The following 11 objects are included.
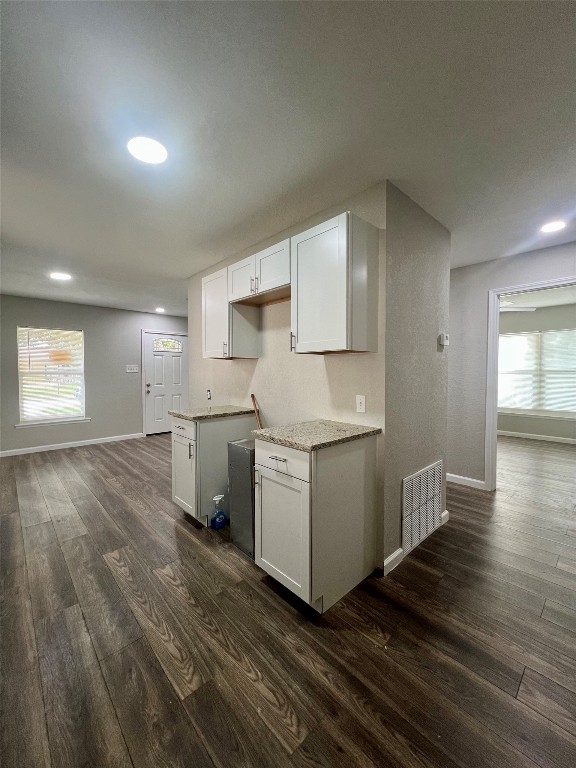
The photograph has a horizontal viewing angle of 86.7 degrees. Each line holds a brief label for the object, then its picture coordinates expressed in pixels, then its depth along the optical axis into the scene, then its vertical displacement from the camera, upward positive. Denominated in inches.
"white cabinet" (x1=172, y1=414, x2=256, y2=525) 101.8 -30.7
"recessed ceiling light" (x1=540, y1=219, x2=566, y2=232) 97.5 +48.3
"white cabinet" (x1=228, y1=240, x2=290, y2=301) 89.4 +32.0
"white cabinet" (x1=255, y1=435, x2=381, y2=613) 64.9 -33.4
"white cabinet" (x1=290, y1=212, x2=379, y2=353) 71.1 +21.7
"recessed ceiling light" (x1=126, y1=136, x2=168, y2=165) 63.2 +48.1
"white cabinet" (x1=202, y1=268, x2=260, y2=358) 113.0 +18.8
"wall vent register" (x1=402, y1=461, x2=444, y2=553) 86.7 -40.3
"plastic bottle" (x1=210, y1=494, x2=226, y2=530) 103.0 -48.6
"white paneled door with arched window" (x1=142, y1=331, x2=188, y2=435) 247.1 -3.7
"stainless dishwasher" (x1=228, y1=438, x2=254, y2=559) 86.4 -35.4
